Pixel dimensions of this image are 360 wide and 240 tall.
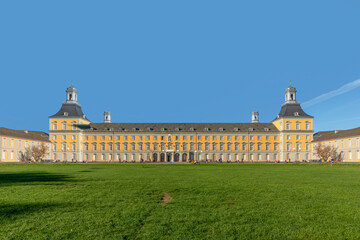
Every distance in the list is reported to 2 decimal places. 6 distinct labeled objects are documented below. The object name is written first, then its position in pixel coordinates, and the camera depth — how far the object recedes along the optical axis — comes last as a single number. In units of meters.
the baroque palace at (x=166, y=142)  79.56
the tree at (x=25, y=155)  69.94
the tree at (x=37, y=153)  61.32
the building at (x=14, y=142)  63.96
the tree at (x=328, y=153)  61.97
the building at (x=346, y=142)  63.22
